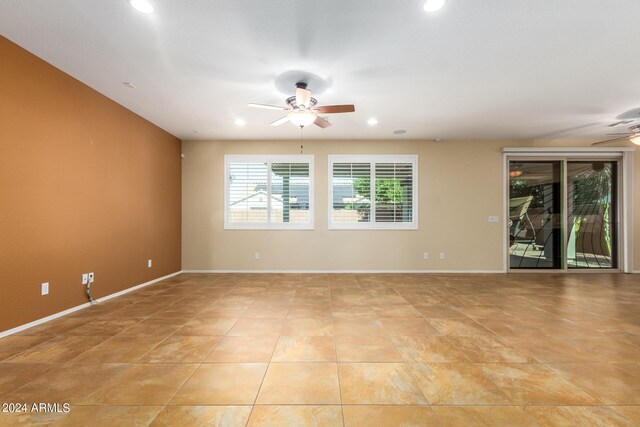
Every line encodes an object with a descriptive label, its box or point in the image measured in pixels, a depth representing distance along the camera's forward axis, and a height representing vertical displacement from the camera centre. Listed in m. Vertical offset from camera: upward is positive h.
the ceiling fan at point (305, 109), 3.24 +1.33
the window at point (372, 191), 6.04 +0.56
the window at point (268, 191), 6.02 +0.55
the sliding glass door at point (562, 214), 5.98 +0.05
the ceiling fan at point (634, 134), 4.74 +1.46
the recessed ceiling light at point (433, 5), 2.17 +1.70
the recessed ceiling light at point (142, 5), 2.18 +1.71
